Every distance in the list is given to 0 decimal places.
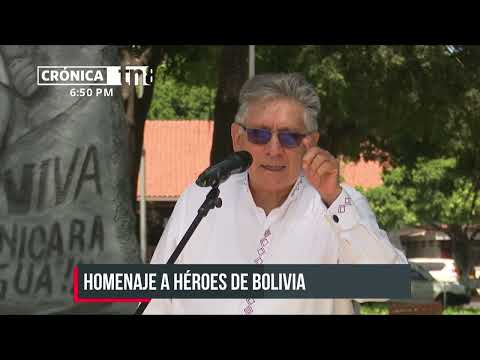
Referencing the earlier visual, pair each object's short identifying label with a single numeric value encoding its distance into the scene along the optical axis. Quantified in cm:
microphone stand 558
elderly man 711
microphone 542
